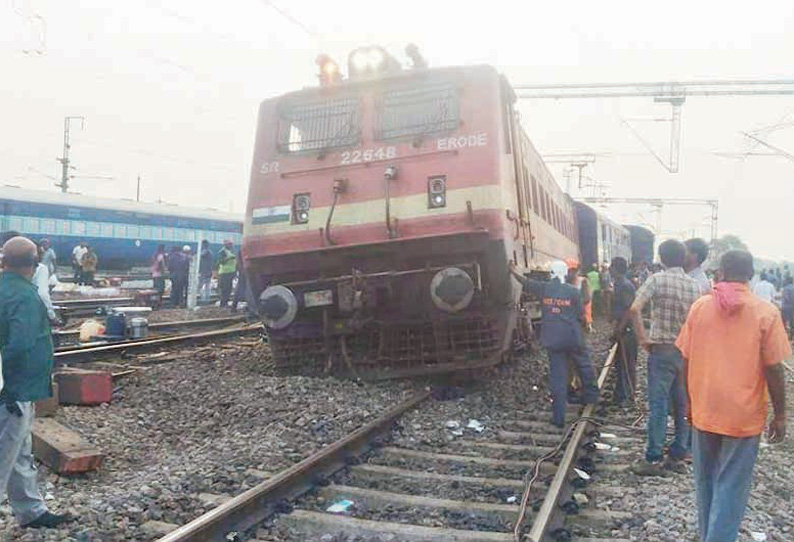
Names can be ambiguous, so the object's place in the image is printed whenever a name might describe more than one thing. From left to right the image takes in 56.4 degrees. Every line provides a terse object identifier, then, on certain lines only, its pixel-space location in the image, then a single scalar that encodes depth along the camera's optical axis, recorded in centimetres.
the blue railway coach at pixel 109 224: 2677
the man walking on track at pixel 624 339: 797
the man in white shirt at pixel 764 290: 1611
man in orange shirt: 362
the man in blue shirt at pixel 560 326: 683
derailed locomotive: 732
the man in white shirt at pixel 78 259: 2408
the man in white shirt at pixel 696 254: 589
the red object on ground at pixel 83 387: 689
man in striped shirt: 548
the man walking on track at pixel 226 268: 1820
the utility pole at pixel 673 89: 2005
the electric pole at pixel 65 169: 4919
